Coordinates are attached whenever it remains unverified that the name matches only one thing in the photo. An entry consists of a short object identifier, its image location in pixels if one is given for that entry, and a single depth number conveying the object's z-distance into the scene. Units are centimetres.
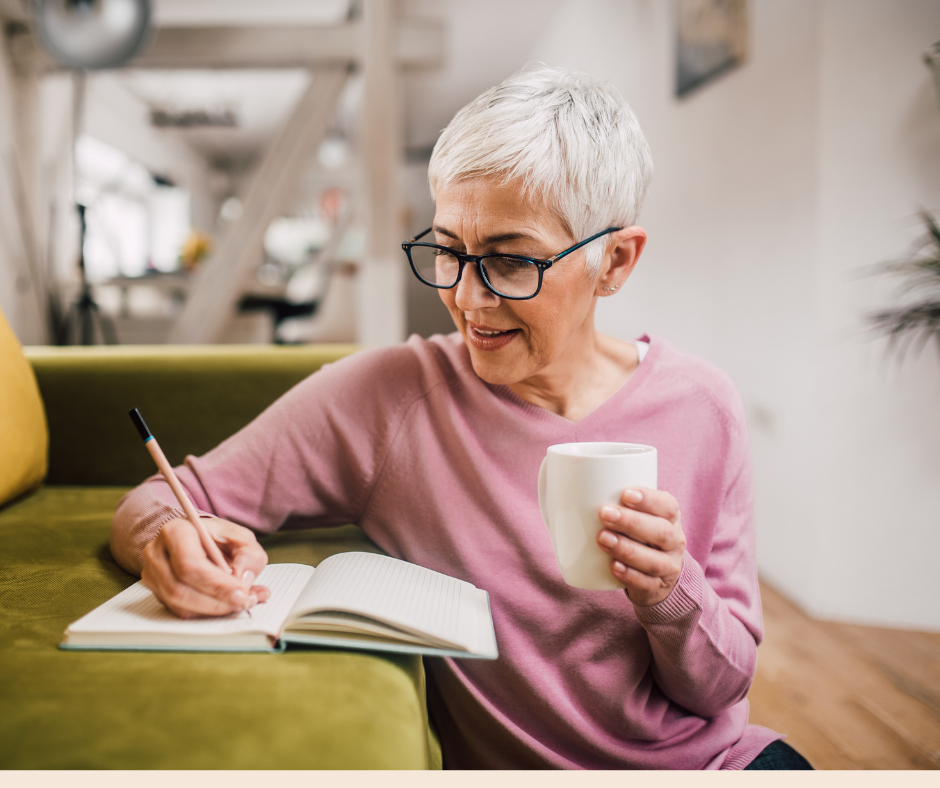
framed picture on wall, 247
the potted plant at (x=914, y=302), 177
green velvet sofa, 45
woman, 68
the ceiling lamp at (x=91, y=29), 286
